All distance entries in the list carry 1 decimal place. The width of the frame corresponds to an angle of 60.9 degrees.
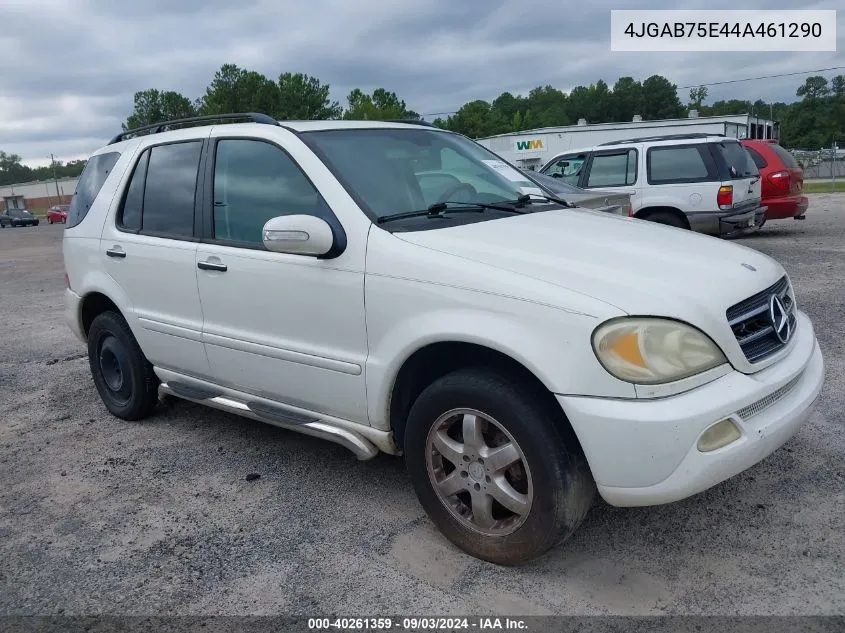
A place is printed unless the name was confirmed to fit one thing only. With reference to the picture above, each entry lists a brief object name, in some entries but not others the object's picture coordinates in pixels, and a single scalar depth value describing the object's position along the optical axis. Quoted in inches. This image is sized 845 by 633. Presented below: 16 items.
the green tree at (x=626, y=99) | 3934.5
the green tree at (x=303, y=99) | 2556.6
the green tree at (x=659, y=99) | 3890.3
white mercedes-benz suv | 99.4
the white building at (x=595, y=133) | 1194.6
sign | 1622.8
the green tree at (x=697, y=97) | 3629.4
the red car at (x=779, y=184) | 473.4
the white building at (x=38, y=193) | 3072.1
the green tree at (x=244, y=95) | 2512.3
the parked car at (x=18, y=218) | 1830.7
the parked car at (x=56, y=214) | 1796.0
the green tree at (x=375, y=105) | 2675.2
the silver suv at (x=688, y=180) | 406.6
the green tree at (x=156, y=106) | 3292.3
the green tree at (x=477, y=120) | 3112.7
